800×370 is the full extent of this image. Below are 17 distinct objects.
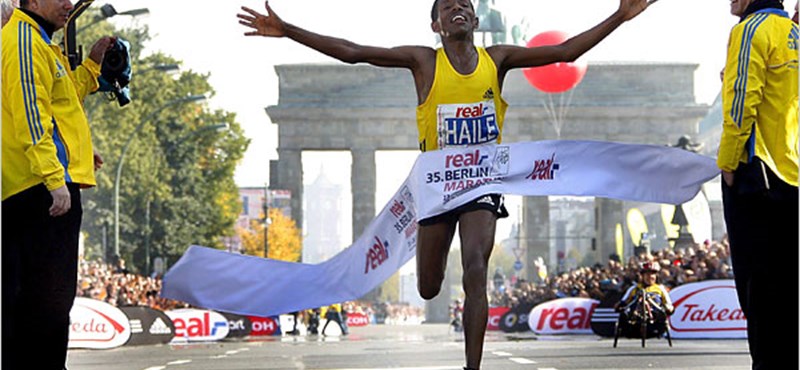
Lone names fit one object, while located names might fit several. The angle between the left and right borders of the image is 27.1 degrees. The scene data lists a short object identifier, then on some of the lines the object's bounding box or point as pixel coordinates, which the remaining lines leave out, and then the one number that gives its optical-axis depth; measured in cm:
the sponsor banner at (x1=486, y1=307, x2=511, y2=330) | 5222
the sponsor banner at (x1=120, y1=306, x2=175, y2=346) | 3053
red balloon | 2905
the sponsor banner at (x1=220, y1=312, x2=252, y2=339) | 4066
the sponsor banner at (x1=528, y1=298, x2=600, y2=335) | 3491
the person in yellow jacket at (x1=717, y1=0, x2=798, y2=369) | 756
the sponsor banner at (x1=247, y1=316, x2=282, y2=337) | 4412
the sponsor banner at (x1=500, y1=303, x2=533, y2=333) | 4547
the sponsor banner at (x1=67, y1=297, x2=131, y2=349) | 2578
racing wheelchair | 2353
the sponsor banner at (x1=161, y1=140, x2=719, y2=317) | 924
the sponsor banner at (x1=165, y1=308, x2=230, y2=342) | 3625
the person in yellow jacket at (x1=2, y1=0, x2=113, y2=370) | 743
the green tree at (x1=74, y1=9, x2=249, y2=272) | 5262
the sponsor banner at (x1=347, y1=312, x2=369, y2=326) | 8994
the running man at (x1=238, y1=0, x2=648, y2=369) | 921
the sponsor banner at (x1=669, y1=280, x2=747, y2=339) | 2634
